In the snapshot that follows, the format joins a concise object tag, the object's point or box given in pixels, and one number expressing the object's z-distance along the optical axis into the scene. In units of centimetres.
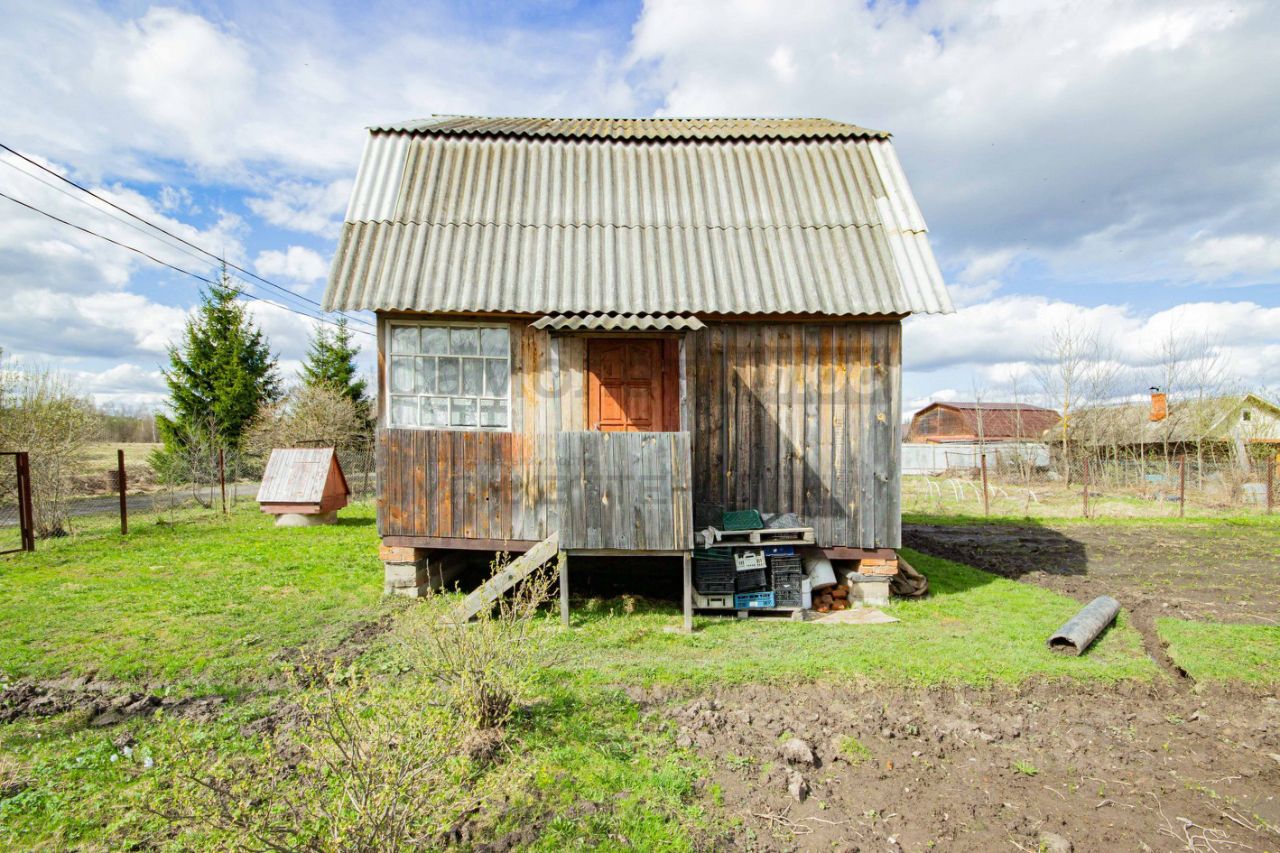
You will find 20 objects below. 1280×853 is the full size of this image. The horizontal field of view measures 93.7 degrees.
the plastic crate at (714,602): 729
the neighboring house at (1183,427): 2312
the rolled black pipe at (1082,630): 593
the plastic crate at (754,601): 728
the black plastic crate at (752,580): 731
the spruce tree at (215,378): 2145
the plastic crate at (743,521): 738
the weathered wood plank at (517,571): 669
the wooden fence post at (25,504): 1014
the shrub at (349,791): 254
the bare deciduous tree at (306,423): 1936
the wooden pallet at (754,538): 714
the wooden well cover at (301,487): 1349
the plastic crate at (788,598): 733
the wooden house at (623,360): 747
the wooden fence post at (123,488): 1150
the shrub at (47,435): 1156
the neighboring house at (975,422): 4584
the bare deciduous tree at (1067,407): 2533
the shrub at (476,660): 414
